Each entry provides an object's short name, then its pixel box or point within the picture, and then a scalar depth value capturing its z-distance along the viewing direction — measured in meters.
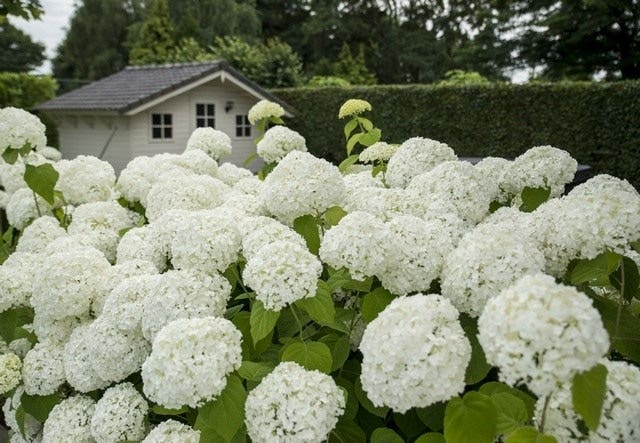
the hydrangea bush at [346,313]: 1.23
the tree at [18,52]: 38.69
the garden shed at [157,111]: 16.11
